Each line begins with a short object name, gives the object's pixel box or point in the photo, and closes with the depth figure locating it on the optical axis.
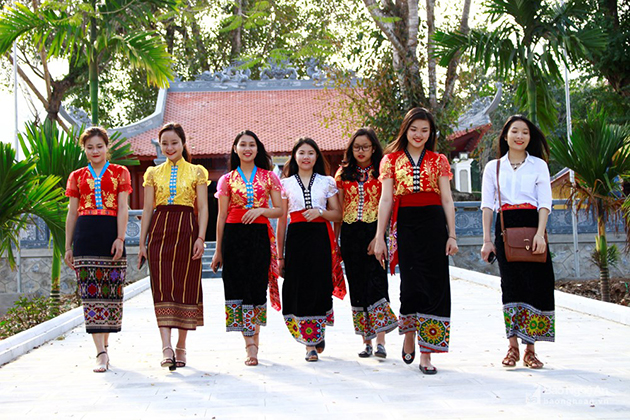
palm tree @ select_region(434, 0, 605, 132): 10.84
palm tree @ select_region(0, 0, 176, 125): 10.72
